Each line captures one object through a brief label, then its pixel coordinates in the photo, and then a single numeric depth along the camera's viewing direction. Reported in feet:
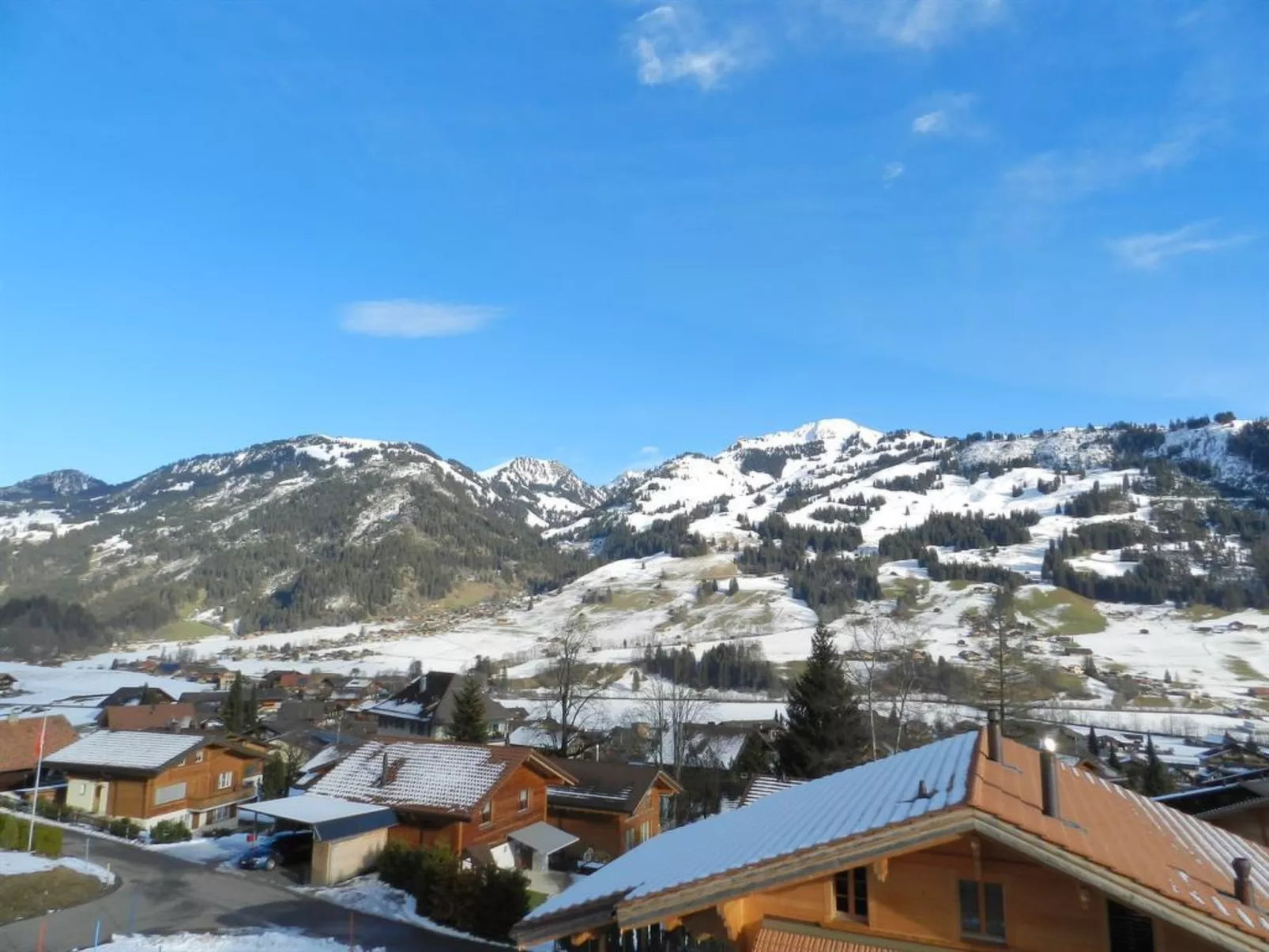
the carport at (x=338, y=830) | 98.53
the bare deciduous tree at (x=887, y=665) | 142.55
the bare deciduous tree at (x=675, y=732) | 185.78
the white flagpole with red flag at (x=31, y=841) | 107.55
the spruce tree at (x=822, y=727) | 136.26
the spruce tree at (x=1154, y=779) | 195.10
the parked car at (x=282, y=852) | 106.32
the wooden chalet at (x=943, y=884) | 23.38
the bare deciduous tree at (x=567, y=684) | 174.29
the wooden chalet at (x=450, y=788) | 106.93
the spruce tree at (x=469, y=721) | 167.63
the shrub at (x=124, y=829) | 132.46
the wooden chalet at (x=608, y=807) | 129.59
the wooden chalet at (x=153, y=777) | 143.84
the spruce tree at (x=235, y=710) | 236.84
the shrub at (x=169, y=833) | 128.16
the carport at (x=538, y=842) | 114.11
